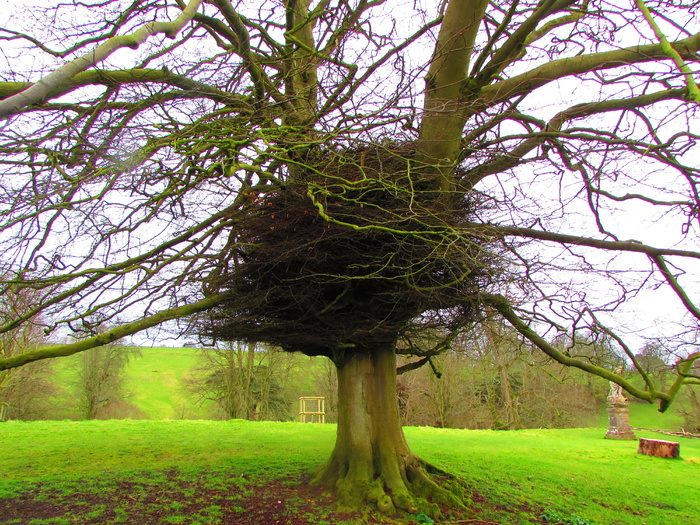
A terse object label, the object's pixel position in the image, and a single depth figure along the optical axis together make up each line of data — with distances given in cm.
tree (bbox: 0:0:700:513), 401
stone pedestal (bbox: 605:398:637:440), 1354
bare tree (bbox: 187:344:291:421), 2298
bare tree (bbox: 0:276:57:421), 1691
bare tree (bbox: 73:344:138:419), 2212
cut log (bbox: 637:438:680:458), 1016
